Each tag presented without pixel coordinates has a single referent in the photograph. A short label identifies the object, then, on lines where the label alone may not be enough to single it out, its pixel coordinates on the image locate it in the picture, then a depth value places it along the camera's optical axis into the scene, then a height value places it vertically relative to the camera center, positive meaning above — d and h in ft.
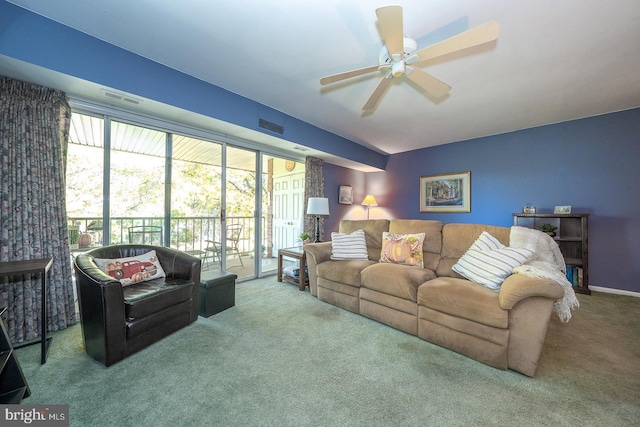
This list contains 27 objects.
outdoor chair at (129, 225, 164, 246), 9.73 -0.89
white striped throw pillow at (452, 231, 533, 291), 6.56 -1.39
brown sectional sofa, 5.47 -2.36
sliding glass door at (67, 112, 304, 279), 8.25 +0.93
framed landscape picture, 15.26 +1.34
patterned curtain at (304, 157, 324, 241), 14.99 +1.83
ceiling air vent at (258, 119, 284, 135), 10.68 +3.93
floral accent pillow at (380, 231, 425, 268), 9.18 -1.43
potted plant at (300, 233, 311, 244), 13.12 -1.30
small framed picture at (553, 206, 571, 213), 11.98 +0.18
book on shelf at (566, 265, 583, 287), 11.46 -2.93
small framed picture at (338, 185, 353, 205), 17.72 +1.31
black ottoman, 8.36 -2.82
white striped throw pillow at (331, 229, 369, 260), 10.46 -1.46
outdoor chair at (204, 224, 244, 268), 14.82 -1.49
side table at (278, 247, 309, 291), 11.35 -2.48
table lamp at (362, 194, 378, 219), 18.28 +0.96
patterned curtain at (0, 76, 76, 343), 6.40 +0.39
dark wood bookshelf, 11.16 -1.05
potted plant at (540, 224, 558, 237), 11.87 -0.79
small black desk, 5.29 -1.25
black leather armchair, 5.66 -2.44
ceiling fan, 4.61 +3.61
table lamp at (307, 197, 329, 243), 13.00 +0.37
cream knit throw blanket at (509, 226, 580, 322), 5.54 -1.35
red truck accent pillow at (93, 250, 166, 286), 7.06 -1.66
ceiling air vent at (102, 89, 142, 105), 7.26 +3.57
